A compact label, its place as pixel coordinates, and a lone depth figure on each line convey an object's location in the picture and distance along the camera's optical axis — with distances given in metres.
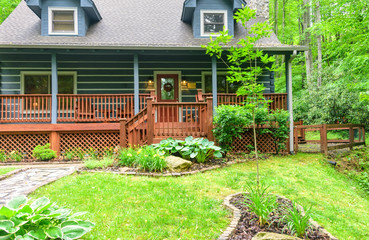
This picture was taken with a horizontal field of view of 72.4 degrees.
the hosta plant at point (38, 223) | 2.49
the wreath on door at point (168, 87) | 11.06
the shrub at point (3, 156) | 8.04
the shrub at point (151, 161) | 5.79
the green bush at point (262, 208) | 3.31
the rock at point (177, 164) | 5.90
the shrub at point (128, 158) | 6.40
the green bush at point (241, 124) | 7.15
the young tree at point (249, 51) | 3.61
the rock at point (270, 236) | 2.79
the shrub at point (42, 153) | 7.97
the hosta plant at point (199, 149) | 6.52
